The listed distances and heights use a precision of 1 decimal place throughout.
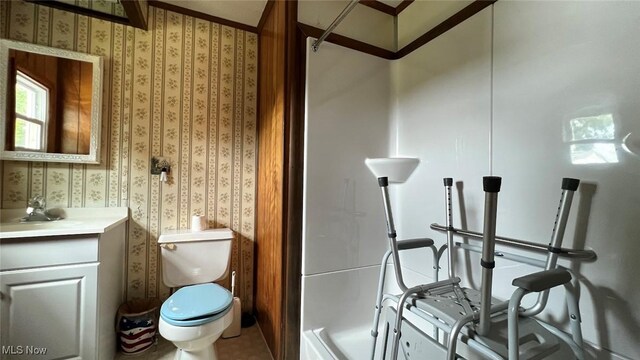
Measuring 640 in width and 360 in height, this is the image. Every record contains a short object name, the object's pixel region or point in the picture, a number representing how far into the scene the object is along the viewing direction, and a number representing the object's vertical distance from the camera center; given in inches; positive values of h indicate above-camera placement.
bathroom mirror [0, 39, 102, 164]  53.8 +17.9
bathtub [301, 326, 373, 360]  45.7 -34.6
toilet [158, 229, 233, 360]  45.6 -25.0
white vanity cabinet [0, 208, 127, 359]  43.2 -21.9
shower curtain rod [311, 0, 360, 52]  39.1 +29.4
